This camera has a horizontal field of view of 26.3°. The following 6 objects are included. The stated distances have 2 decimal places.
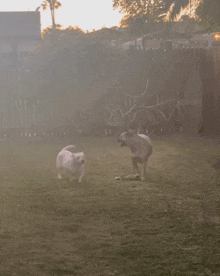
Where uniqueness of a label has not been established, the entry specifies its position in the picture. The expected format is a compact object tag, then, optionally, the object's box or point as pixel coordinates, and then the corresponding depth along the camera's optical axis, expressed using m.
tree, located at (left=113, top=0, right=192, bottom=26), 46.84
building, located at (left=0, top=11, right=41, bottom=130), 48.22
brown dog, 10.72
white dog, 10.33
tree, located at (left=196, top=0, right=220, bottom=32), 30.31
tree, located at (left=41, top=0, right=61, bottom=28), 57.73
